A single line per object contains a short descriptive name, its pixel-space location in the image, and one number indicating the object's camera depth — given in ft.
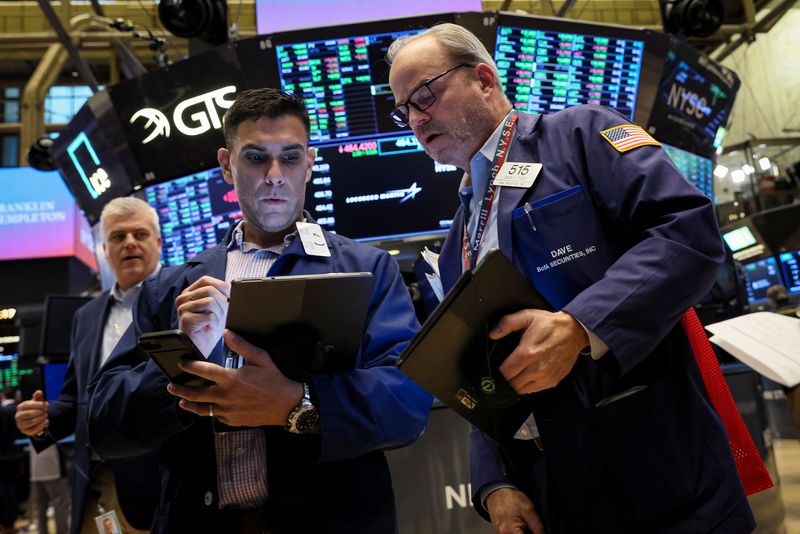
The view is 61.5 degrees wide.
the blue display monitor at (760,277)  31.83
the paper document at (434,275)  6.65
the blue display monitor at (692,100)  15.39
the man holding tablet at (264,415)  4.84
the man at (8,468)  19.24
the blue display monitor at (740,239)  33.24
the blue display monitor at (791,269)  30.96
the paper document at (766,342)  7.06
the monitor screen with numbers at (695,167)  16.51
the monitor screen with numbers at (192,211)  14.19
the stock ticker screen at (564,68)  13.91
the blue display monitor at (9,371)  32.27
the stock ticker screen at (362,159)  13.44
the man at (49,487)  18.37
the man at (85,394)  9.48
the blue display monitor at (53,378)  14.20
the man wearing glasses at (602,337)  4.24
